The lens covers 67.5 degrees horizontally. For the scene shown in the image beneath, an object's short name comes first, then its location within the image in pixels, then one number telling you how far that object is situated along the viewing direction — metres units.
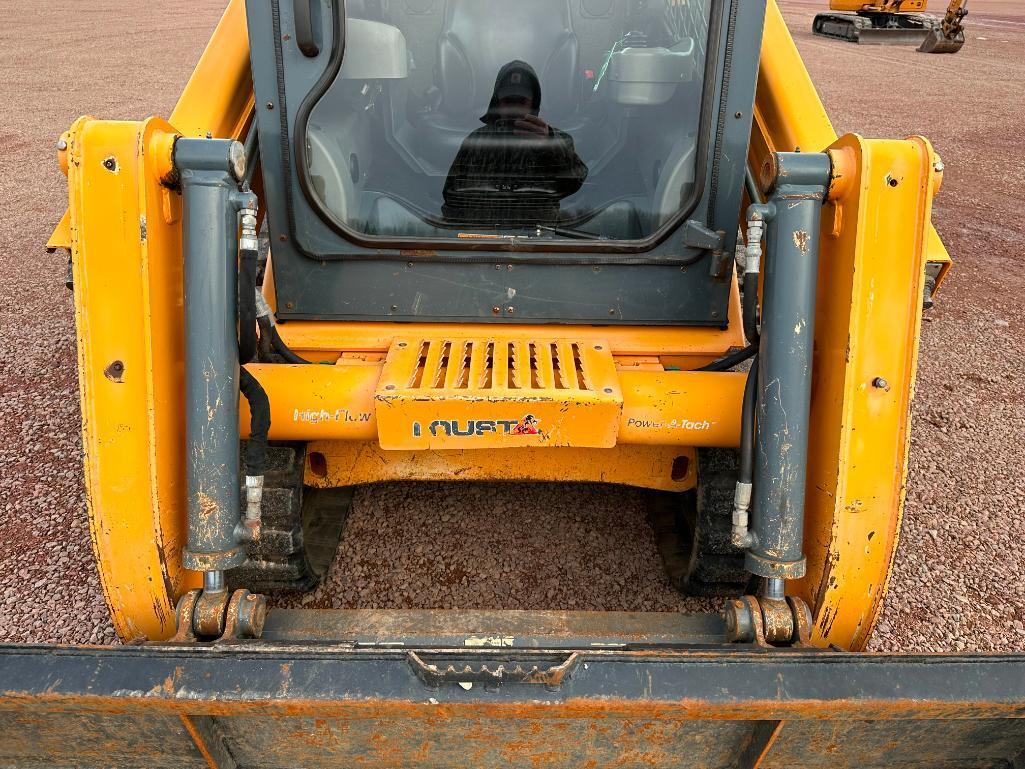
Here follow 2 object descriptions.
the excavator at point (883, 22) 18.78
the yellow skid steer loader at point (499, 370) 1.57
